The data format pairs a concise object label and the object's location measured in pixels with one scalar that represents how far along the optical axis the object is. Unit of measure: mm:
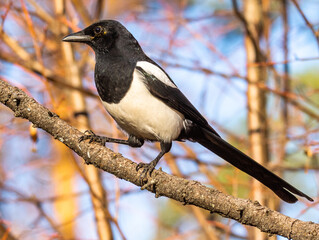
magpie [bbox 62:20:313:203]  7437
